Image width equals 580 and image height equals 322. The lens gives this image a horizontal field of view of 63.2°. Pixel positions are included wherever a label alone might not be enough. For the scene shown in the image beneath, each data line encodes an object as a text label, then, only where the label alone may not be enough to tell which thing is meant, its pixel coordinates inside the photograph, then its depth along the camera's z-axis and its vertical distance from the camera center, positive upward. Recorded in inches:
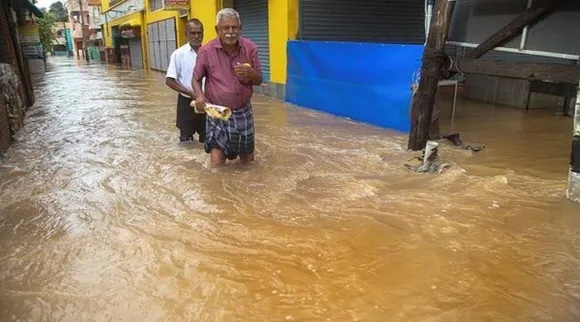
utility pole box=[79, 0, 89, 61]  1850.9 -3.5
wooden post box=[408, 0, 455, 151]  209.1 -18.3
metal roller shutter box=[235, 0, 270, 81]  461.4 +7.4
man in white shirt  224.2 -13.5
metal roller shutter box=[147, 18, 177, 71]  768.3 -15.3
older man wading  175.2 -16.8
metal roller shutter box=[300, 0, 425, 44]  420.8 +11.4
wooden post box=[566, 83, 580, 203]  155.5 -43.3
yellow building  428.8 +5.9
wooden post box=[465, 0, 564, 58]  181.8 +3.0
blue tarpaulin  280.8 -30.7
